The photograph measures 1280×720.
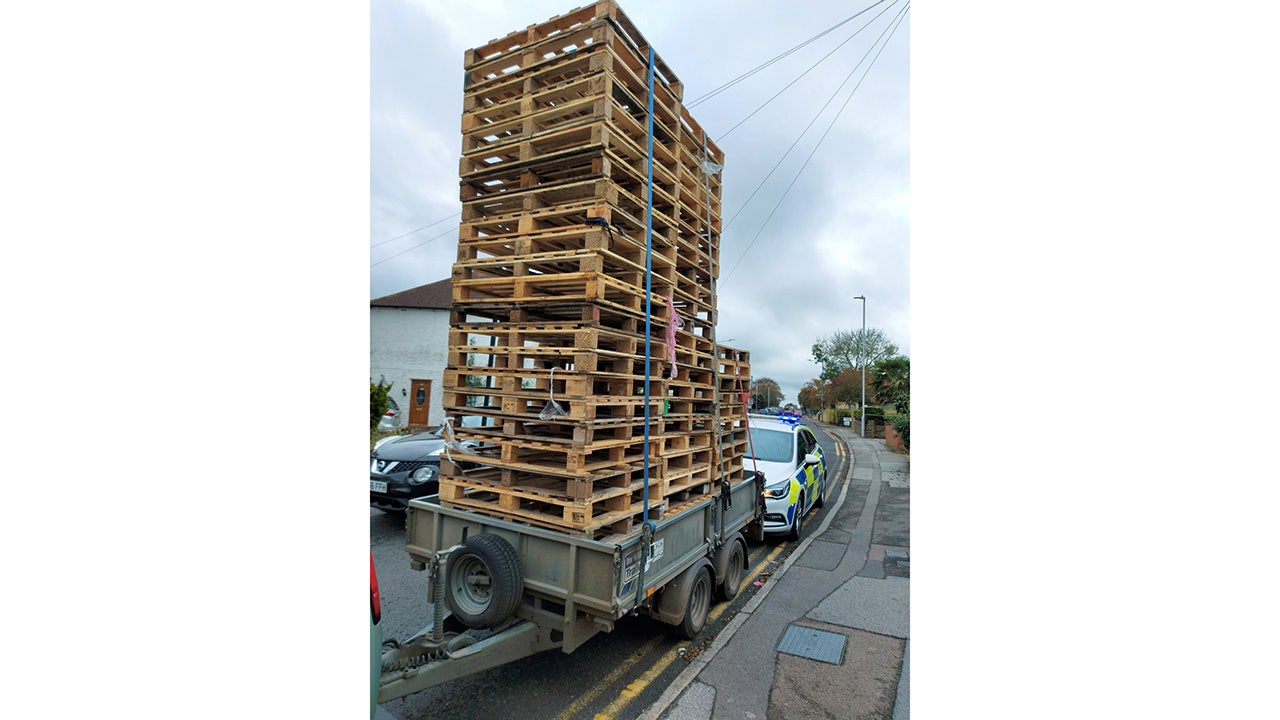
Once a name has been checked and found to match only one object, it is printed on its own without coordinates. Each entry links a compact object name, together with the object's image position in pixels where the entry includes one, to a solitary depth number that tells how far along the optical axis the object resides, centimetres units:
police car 761
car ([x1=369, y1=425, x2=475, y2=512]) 717
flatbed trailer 311
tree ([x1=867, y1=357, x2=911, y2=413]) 1789
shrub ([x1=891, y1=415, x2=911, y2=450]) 1753
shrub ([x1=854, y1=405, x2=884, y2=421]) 2859
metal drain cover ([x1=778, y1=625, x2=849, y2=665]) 444
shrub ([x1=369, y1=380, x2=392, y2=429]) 1526
